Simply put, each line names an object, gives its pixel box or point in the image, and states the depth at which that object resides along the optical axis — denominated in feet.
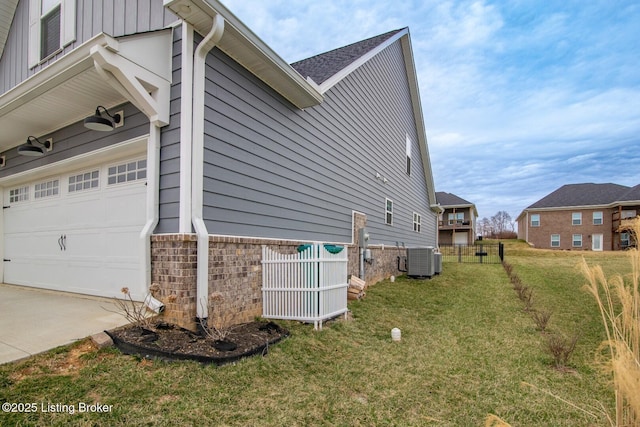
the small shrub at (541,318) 19.15
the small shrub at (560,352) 14.01
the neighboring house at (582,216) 87.15
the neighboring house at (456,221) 107.04
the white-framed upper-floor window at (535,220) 101.35
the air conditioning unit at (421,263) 37.60
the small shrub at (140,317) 12.53
